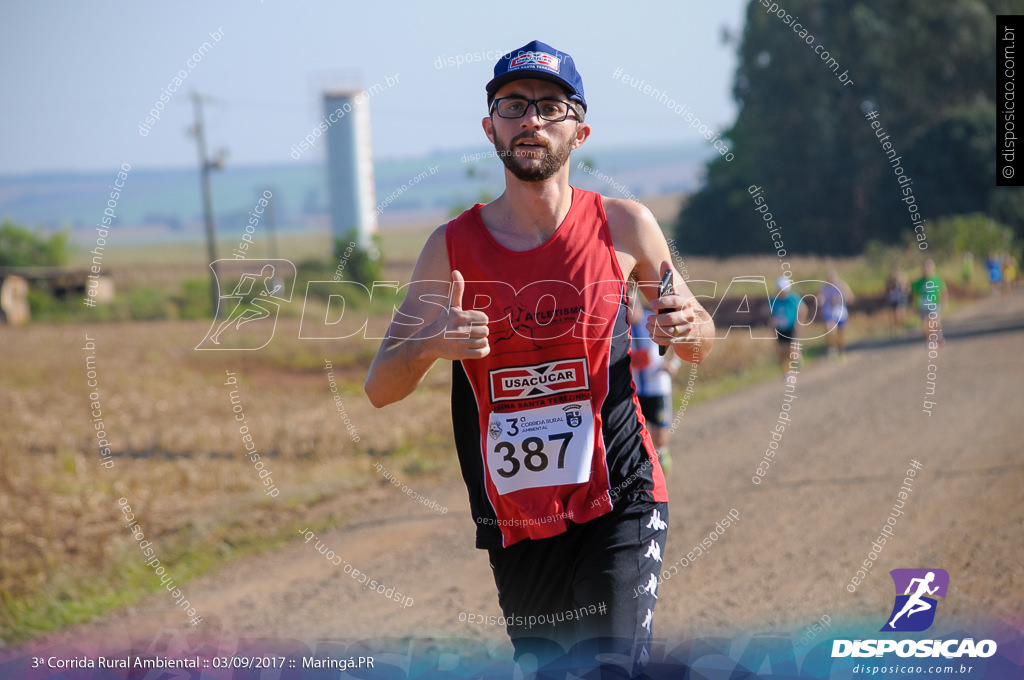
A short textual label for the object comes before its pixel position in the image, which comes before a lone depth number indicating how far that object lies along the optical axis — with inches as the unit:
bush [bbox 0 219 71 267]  1983.3
